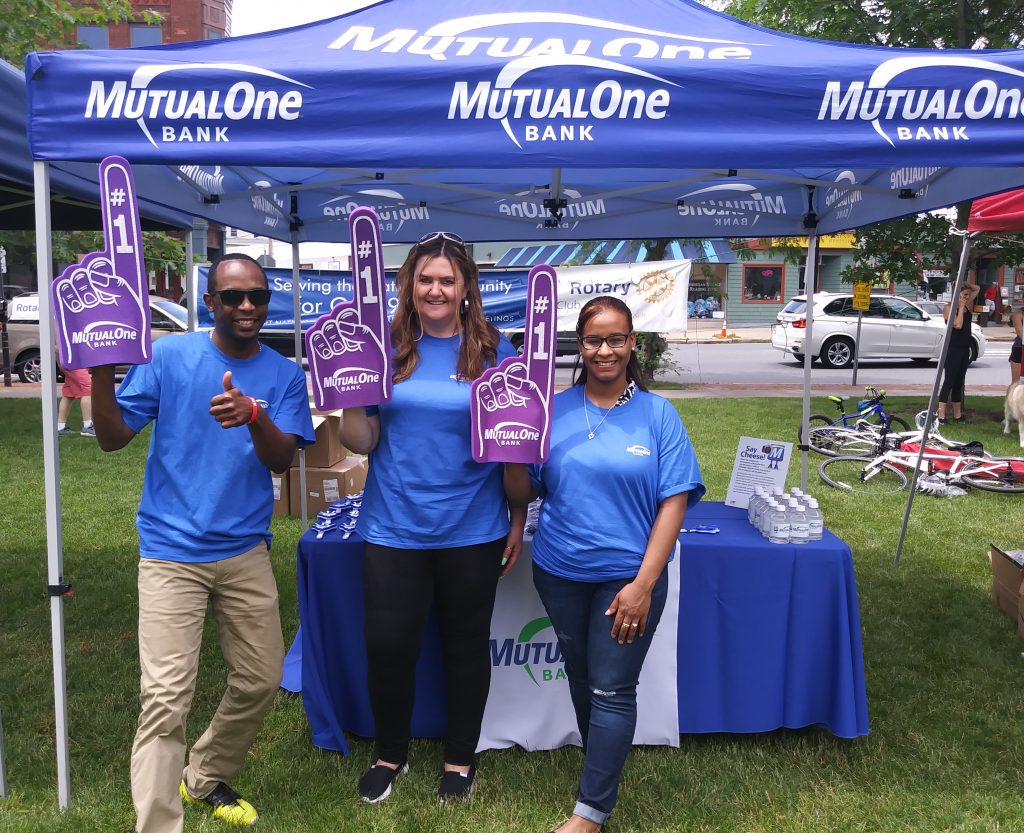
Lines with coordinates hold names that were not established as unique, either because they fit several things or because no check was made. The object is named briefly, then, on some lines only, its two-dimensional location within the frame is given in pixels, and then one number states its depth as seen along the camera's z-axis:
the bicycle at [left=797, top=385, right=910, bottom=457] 7.94
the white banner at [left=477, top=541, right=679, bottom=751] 3.08
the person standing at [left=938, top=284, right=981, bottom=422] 10.07
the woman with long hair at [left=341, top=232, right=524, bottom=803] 2.46
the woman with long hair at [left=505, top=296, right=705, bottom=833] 2.37
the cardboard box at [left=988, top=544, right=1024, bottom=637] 4.27
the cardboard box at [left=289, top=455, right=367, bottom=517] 6.07
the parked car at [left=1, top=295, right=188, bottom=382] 13.72
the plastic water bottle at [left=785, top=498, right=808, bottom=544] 3.07
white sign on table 3.62
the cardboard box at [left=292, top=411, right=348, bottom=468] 6.18
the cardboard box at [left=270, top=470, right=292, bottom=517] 6.21
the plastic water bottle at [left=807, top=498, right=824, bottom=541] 3.09
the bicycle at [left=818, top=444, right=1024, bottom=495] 6.81
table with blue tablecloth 3.02
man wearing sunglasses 2.30
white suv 17.19
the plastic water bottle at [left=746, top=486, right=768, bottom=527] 3.32
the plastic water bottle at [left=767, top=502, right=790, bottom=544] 3.08
